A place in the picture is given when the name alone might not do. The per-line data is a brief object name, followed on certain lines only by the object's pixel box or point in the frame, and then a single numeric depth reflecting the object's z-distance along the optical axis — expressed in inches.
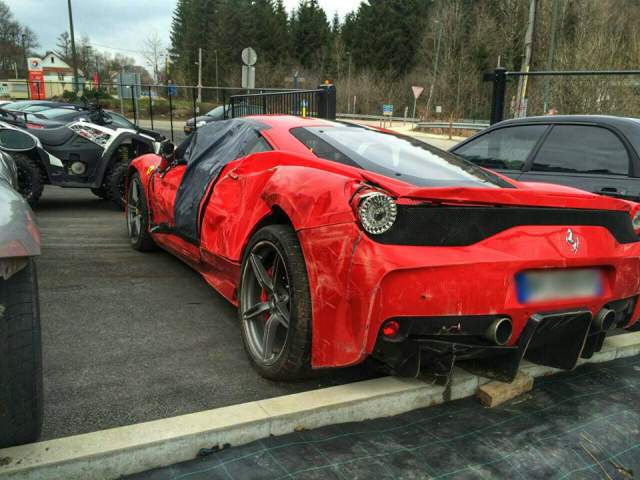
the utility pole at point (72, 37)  1238.9
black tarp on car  145.7
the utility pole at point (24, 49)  2817.4
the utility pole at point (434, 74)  1847.9
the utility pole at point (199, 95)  661.6
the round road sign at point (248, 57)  520.7
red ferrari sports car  85.7
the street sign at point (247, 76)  525.3
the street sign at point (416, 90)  1294.3
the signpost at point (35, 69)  2118.6
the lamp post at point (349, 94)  2214.6
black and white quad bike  287.4
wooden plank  106.4
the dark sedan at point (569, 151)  158.6
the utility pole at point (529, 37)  698.2
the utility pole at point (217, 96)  690.9
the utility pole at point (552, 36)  821.9
